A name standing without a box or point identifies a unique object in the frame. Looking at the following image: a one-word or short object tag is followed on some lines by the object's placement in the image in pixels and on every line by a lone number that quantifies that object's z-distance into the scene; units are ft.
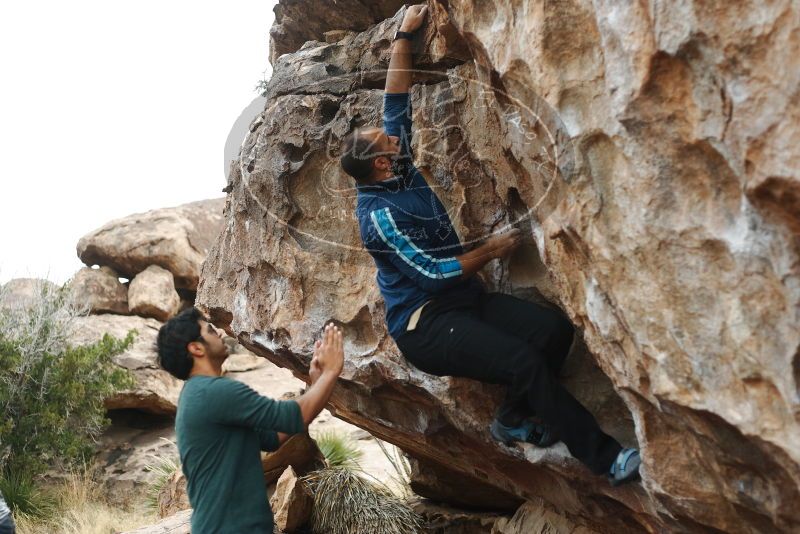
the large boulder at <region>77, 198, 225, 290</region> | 48.60
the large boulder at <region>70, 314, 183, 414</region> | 39.83
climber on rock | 12.40
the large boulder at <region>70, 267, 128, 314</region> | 46.73
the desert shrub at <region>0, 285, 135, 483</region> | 36.50
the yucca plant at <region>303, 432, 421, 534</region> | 23.62
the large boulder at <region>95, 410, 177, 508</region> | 37.19
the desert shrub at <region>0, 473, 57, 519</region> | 34.12
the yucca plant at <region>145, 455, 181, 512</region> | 32.68
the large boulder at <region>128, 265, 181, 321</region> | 46.83
